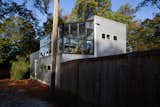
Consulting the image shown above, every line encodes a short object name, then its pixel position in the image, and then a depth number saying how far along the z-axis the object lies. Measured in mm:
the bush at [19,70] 12637
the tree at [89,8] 17457
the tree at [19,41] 15640
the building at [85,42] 8575
